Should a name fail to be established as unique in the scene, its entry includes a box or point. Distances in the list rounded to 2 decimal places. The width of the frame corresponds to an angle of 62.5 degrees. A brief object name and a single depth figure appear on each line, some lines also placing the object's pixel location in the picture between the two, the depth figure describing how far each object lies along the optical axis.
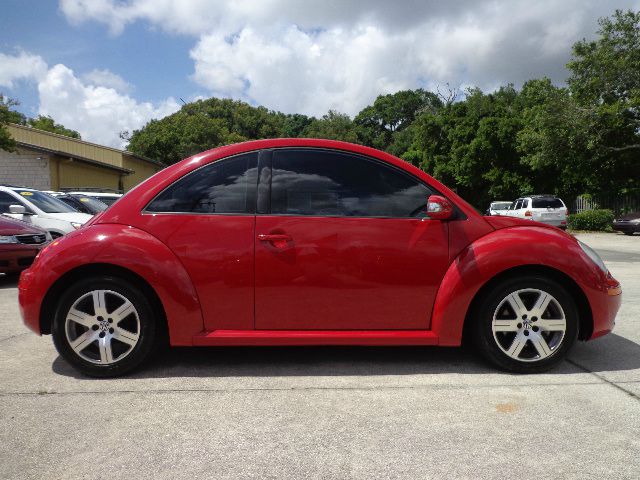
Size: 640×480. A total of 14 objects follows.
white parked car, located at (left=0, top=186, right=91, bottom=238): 10.27
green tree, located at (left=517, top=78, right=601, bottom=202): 25.34
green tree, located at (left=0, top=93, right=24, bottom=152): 23.47
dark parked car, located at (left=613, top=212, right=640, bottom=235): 20.73
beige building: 26.67
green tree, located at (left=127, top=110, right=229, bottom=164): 49.28
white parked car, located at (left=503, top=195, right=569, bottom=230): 21.94
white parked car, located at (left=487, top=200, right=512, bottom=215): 27.53
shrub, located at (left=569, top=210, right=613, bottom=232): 24.72
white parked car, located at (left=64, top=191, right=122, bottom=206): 15.95
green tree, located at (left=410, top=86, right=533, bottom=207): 35.22
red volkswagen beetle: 3.63
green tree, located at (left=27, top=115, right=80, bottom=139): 61.78
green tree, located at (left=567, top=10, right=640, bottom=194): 24.33
